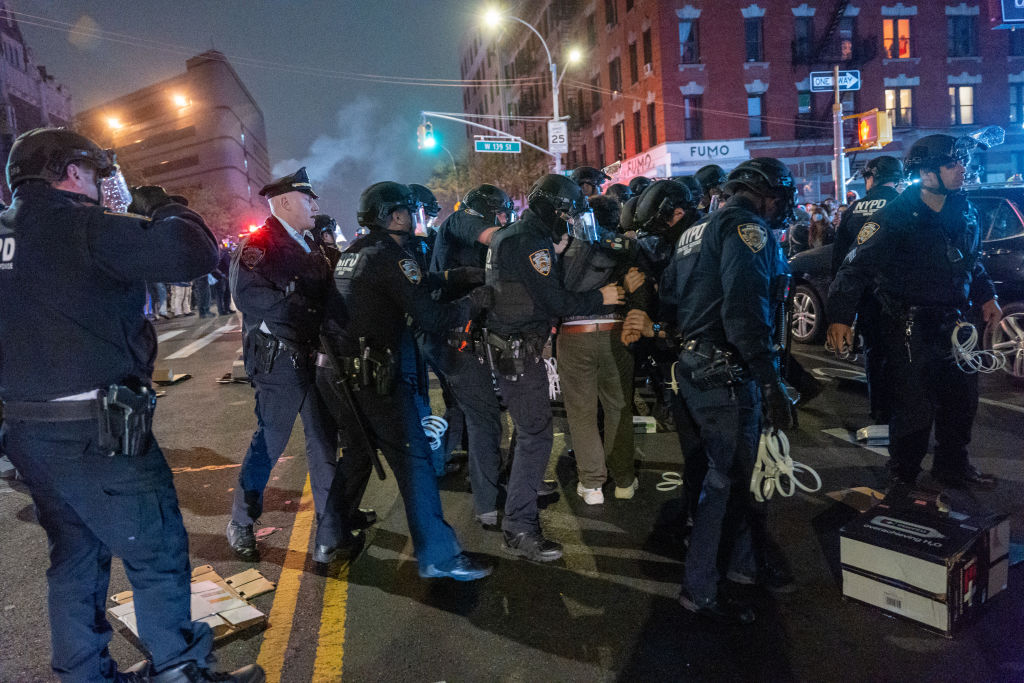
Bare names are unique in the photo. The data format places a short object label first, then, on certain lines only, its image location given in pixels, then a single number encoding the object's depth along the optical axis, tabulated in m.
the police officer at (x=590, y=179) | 6.48
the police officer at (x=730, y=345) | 3.06
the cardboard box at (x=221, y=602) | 3.46
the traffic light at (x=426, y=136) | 25.89
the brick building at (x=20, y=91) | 40.41
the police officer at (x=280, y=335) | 3.90
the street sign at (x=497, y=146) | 22.75
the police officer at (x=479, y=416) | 4.48
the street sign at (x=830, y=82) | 21.61
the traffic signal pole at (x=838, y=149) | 22.66
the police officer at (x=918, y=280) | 4.32
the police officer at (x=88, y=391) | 2.49
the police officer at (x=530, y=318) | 3.93
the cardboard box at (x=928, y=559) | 2.96
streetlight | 21.67
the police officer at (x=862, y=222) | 4.99
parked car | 7.32
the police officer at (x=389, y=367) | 3.70
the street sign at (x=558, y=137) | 23.47
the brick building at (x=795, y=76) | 29.09
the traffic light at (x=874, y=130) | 21.30
